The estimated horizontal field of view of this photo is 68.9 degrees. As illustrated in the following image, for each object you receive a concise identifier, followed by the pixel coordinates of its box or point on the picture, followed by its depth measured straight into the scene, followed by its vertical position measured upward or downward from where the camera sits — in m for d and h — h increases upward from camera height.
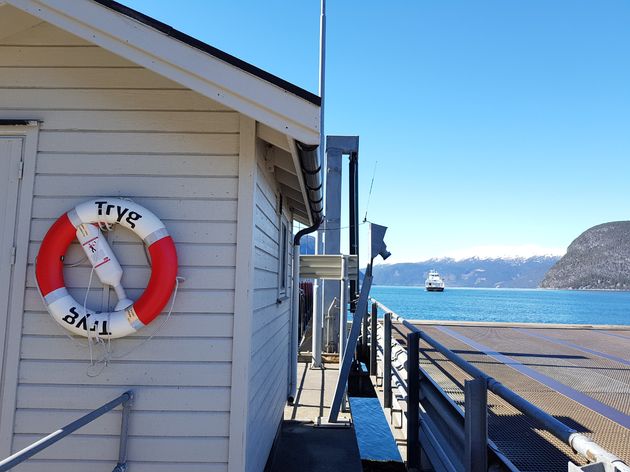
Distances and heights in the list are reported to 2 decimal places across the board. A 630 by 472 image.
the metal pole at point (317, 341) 9.25 -1.24
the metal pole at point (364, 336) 10.97 -1.39
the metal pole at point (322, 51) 6.30 +3.21
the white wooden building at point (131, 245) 2.81 +0.20
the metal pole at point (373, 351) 8.71 -1.36
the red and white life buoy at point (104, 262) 2.75 +0.05
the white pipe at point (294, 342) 6.52 -0.90
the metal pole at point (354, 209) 12.28 +2.03
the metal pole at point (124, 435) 2.73 -0.95
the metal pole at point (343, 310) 8.00 -0.52
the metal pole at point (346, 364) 5.28 -0.97
